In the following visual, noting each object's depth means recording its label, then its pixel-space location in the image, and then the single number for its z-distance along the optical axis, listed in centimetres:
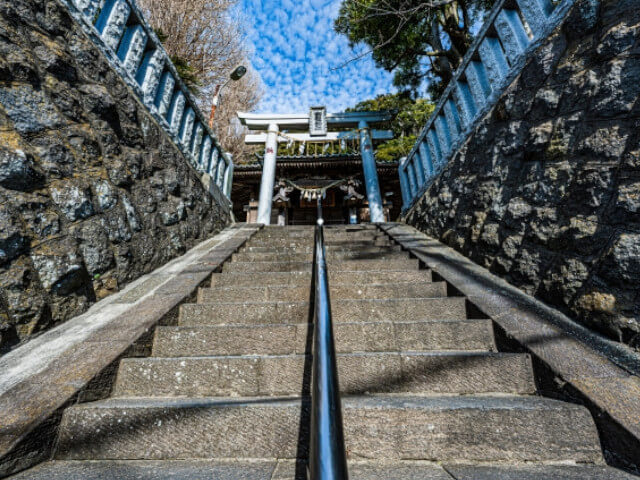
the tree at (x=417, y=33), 814
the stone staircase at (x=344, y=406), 128
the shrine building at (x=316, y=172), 777
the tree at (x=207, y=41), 1128
